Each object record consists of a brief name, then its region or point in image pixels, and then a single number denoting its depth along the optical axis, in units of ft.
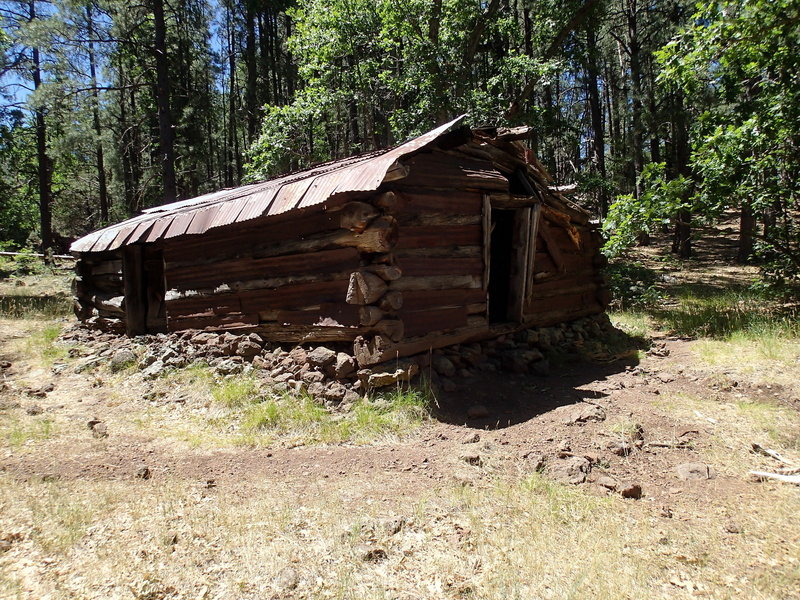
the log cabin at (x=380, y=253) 18.20
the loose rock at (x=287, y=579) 8.89
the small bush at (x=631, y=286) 37.24
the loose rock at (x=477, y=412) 17.83
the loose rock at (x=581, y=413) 16.79
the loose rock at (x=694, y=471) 12.79
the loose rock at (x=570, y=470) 12.86
